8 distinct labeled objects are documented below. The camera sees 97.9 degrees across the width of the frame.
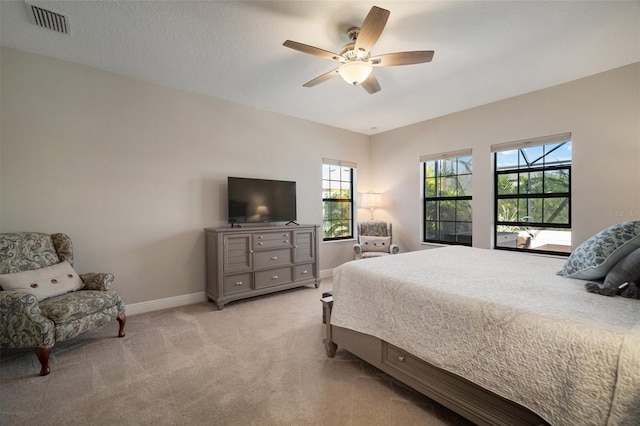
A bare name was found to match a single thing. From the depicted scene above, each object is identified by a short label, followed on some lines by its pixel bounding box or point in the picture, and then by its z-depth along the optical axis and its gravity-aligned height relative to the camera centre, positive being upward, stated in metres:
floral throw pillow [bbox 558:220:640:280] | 1.59 -0.27
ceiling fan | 2.04 +1.21
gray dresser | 3.41 -0.70
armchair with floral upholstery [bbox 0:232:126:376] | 2.02 -0.73
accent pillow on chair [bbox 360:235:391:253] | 4.75 -0.62
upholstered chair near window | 4.57 -0.56
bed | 1.03 -0.62
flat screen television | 3.77 +0.11
